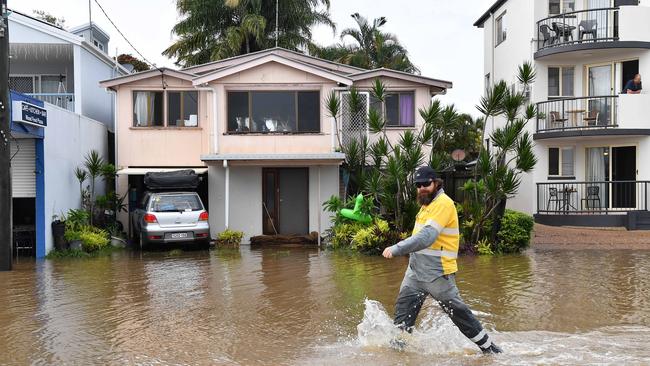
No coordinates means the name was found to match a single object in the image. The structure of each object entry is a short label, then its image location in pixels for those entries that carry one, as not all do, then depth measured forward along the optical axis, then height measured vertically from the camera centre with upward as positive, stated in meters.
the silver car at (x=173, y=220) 17.08 -1.11
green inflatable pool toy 17.34 -1.02
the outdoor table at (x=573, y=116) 21.80 +1.79
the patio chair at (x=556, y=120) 21.95 +1.67
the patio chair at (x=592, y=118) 21.42 +1.68
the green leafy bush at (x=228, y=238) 18.72 -1.71
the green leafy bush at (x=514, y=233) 16.47 -1.46
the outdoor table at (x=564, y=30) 22.00 +4.56
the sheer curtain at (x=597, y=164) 22.23 +0.26
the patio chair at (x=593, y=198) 21.34 -0.81
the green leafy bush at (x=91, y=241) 16.78 -1.59
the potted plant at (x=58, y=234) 16.44 -1.38
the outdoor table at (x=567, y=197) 21.41 -0.79
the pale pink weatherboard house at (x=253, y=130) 19.70 +1.33
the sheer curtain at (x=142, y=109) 20.69 +2.01
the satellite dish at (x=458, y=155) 23.20 +0.61
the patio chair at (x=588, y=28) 21.69 +4.58
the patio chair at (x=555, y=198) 21.56 -0.81
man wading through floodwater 6.42 -0.85
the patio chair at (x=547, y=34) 22.38 +4.52
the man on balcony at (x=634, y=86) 21.22 +2.67
